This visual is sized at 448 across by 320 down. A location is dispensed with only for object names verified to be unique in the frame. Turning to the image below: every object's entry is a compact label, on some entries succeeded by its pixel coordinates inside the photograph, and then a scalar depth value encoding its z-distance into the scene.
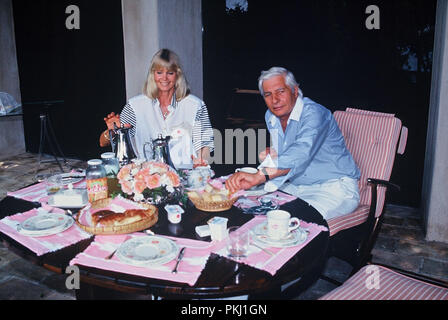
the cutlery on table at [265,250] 1.44
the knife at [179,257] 1.33
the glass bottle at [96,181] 1.85
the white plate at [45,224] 1.57
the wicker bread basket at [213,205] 1.81
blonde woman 2.85
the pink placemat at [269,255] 1.36
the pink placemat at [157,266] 1.31
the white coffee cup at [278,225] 1.51
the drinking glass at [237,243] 1.43
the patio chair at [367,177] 2.23
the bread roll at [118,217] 1.58
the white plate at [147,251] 1.36
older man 2.15
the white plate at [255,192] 2.04
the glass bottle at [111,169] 1.99
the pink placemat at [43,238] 1.48
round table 1.26
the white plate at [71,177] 2.21
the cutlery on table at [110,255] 1.40
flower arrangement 1.74
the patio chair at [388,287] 1.58
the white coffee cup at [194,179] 2.05
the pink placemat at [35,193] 1.98
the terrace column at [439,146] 2.90
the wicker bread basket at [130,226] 1.55
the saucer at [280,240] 1.48
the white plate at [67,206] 1.88
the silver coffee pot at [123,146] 2.10
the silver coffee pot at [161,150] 2.04
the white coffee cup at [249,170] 2.01
